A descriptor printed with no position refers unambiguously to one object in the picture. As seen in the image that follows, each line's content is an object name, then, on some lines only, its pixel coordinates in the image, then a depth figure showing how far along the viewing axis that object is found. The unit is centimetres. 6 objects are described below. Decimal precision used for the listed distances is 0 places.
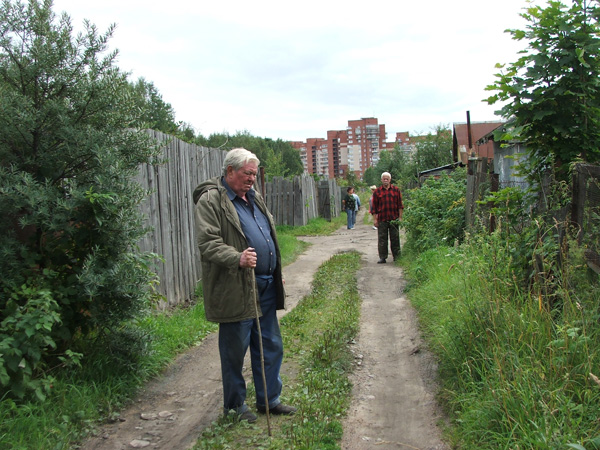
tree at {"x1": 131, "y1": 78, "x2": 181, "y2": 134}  3482
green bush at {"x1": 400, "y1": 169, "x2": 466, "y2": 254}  980
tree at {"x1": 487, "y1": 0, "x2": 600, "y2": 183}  436
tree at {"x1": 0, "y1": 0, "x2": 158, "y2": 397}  400
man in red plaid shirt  1130
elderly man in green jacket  382
